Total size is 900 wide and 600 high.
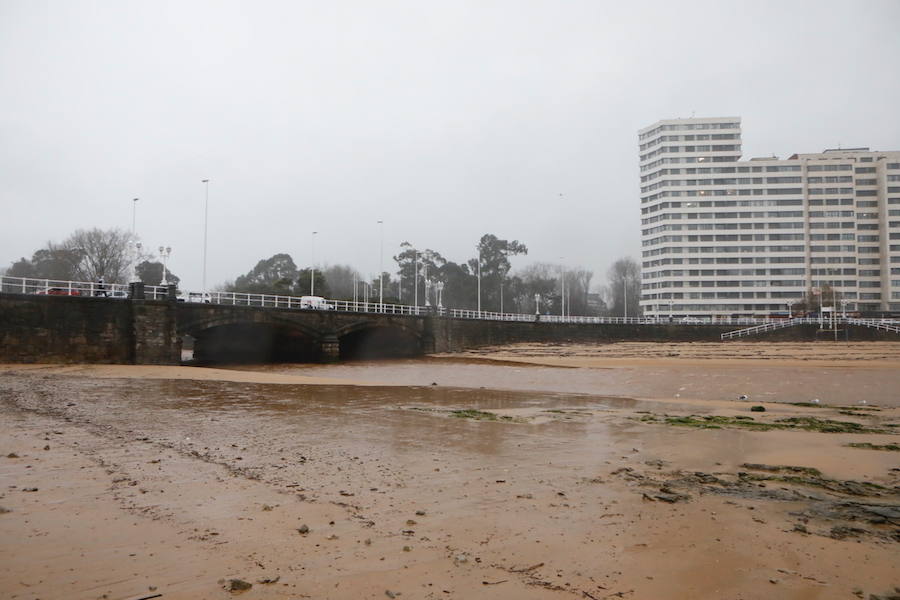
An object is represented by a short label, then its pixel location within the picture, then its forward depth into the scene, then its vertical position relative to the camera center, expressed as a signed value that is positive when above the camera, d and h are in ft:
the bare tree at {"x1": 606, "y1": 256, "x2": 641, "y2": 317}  505.00 +28.02
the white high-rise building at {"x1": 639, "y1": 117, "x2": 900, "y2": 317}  386.52 +65.45
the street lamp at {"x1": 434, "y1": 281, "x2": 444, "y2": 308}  395.14 +17.17
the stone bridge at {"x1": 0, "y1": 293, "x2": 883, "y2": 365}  102.89 -5.98
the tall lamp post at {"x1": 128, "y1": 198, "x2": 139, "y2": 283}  268.64 +23.69
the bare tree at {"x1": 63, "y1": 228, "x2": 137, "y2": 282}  249.55 +26.88
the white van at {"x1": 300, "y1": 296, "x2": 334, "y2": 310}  180.18 +3.19
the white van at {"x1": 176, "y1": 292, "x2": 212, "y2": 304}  128.88 +3.74
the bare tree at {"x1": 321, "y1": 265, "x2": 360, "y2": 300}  467.68 +30.53
